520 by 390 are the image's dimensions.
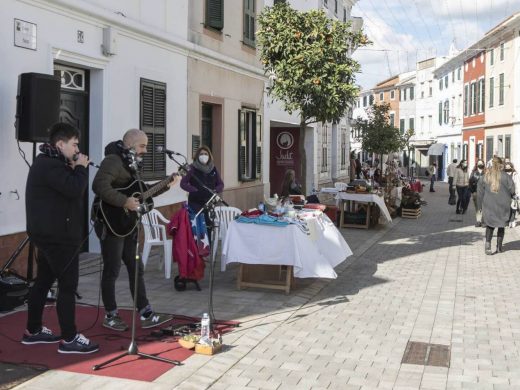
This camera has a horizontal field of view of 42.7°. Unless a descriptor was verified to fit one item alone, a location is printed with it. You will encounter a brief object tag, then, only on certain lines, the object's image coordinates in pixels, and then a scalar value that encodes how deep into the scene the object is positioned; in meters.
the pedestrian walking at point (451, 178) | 23.55
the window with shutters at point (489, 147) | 35.12
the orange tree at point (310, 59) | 10.23
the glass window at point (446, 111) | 47.19
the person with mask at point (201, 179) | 8.55
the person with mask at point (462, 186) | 19.38
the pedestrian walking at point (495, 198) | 11.48
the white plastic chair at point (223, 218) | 9.85
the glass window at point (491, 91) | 34.75
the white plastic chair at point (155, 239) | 8.66
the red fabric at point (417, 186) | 23.54
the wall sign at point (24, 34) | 7.70
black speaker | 7.25
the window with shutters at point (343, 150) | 29.01
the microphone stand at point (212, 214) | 6.18
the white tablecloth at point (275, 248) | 7.64
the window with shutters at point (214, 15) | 13.11
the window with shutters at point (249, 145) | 15.10
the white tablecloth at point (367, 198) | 15.00
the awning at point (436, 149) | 46.84
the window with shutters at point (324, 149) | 24.57
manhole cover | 5.40
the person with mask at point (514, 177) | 14.53
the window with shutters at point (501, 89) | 33.06
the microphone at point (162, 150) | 5.39
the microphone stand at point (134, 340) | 5.07
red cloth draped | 7.77
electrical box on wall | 9.45
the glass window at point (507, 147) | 31.77
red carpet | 4.92
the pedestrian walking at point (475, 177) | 17.62
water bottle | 5.42
